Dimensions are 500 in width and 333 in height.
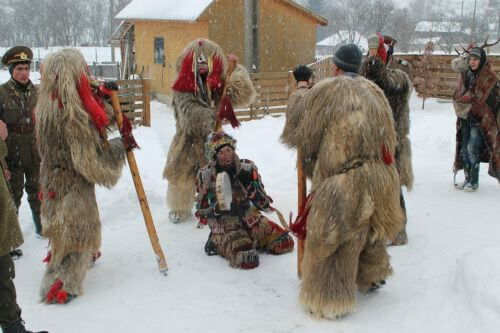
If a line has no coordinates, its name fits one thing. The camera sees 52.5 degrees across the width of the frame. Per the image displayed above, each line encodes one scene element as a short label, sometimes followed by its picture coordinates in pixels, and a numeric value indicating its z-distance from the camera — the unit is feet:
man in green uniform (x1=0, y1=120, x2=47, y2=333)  9.23
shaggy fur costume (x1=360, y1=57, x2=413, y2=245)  14.34
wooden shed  49.85
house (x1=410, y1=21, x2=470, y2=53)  136.93
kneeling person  14.52
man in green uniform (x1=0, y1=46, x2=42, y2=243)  15.10
